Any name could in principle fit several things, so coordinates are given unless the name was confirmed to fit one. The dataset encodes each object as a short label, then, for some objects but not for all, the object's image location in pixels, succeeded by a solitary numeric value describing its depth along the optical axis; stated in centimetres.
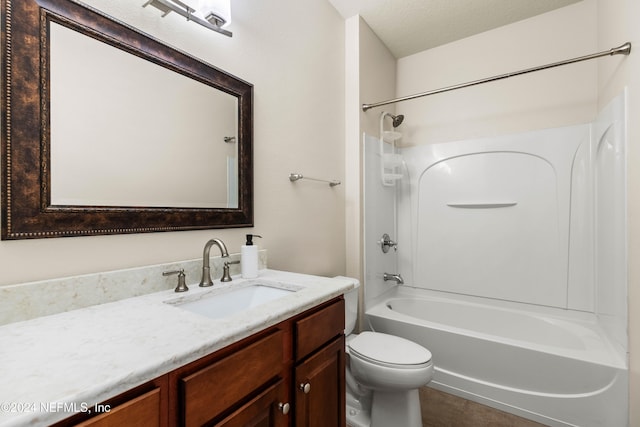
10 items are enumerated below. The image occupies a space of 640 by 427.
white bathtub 151
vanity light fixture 109
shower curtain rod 147
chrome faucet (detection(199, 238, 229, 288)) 115
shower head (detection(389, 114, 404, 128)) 255
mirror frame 79
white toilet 149
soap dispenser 130
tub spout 242
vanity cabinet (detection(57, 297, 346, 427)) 56
